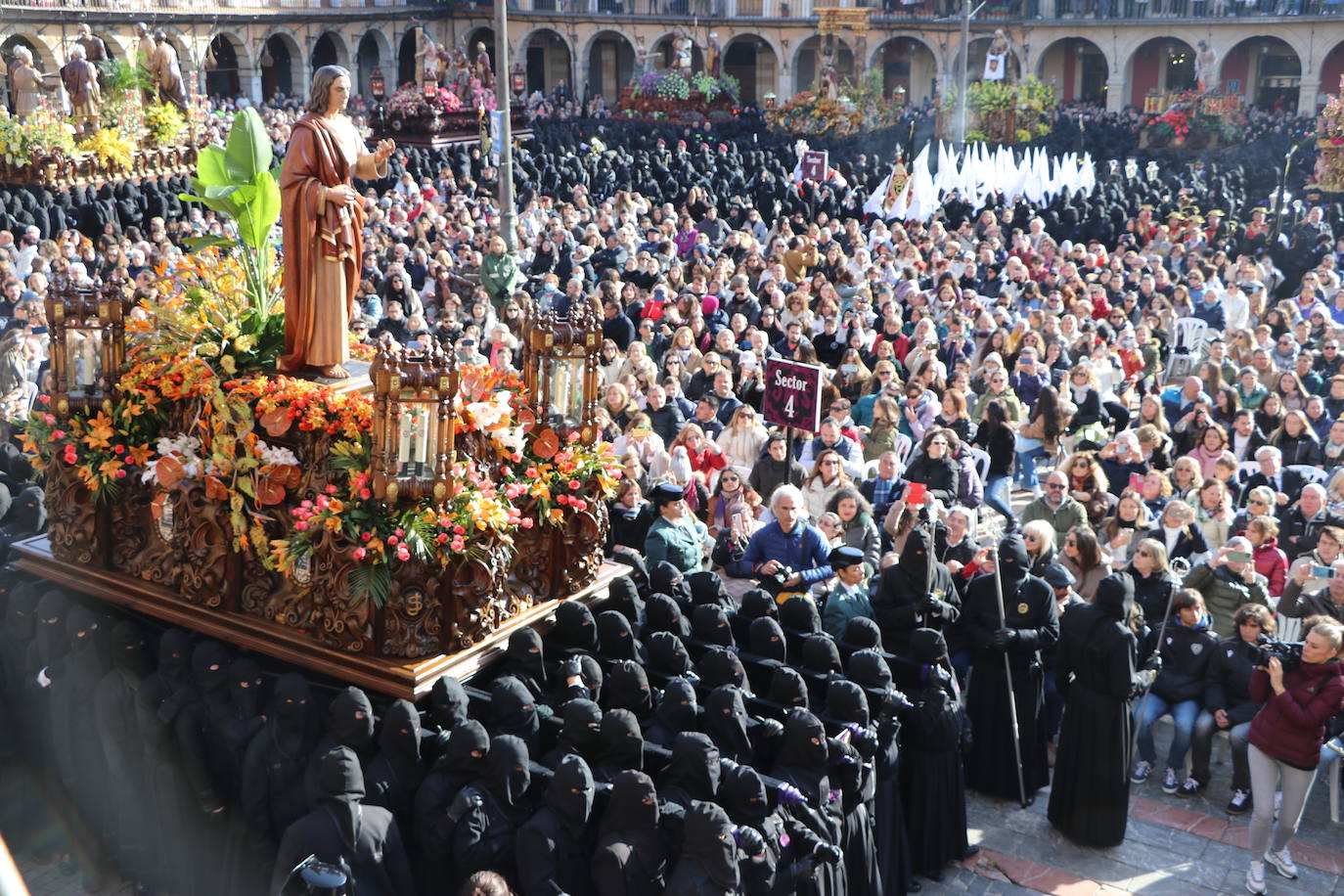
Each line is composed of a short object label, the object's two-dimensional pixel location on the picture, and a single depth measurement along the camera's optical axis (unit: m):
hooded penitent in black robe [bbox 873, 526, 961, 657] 7.88
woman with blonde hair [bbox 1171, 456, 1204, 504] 9.83
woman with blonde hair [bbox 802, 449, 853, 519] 10.05
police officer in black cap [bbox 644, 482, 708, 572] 9.04
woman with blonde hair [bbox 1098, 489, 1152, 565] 9.31
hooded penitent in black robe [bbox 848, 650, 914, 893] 7.00
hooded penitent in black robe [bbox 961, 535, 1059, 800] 7.89
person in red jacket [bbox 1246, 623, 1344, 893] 6.96
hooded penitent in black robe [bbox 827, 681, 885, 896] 6.61
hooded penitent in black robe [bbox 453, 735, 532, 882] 6.09
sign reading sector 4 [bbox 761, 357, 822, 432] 10.16
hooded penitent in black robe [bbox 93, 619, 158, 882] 7.11
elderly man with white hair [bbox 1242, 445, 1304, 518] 10.26
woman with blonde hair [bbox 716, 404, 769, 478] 11.17
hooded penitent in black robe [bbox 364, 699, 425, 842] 6.39
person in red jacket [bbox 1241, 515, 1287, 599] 8.87
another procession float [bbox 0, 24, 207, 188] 20.89
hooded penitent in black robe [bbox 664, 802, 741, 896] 5.72
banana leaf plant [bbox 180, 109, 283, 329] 8.12
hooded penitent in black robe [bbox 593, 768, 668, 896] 5.82
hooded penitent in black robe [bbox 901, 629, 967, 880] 7.21
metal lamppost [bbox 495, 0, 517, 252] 15.63
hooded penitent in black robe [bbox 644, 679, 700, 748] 6.75
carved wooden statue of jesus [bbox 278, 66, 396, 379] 7.52
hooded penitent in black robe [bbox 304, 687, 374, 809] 6.44
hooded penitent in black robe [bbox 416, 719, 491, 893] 6.19
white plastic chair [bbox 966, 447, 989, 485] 11.34
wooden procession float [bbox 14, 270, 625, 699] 7.10
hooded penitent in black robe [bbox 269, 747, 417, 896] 5.82
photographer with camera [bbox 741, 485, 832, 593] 8.90
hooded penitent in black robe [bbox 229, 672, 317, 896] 6.55
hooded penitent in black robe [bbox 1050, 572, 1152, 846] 7.27
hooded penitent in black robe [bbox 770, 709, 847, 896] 6.38
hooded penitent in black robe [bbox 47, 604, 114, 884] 7.29
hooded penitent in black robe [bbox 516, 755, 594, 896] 5.90
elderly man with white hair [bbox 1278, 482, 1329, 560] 9.45
